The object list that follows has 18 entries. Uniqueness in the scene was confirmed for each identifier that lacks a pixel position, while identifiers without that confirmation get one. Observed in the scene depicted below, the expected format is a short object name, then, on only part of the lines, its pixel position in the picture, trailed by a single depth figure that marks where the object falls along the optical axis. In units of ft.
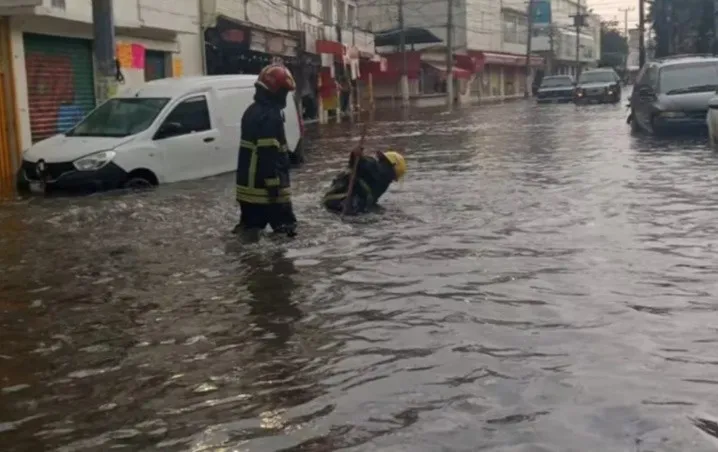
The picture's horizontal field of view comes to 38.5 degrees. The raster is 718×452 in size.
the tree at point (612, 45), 430.61
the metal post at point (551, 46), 297.74
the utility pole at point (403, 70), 173.27
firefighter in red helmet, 30.14
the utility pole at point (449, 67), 190.87
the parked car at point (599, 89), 145.85
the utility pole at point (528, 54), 262.67
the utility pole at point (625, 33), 401.76
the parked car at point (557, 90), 164.86
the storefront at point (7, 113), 58.29
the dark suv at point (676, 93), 63.72
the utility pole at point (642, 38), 157.07
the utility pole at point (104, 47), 53.83
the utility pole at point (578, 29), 320.80
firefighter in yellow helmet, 36.24
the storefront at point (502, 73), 243.81
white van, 43.06
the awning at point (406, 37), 174.19
